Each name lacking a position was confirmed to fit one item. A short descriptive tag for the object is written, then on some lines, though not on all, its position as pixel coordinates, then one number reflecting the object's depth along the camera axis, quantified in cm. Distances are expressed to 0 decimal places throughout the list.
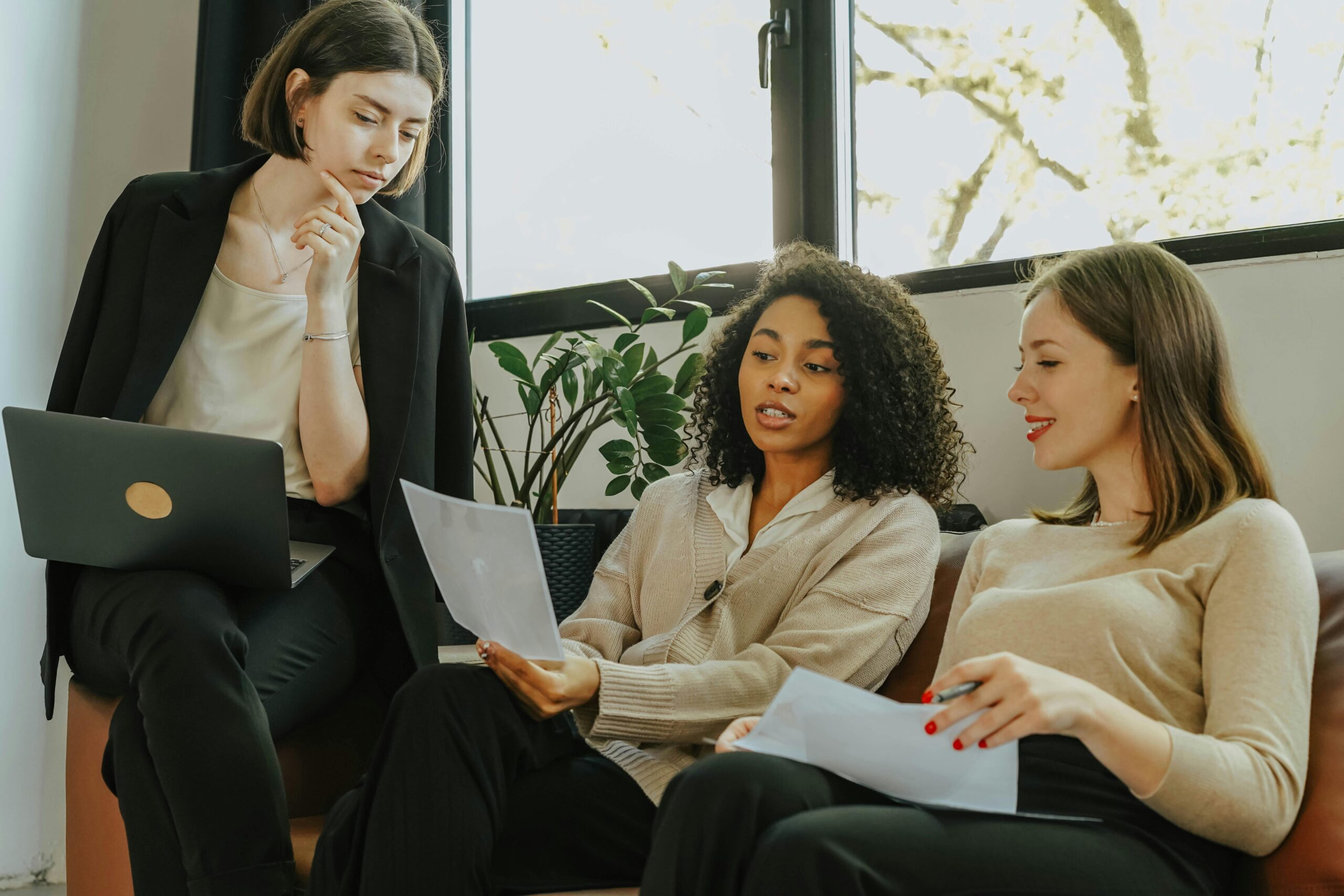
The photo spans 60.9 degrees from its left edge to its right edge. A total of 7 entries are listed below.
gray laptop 133
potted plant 189
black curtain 263
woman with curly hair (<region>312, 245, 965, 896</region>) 114
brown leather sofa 96
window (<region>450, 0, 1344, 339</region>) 169
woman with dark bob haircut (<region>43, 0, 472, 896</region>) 143
